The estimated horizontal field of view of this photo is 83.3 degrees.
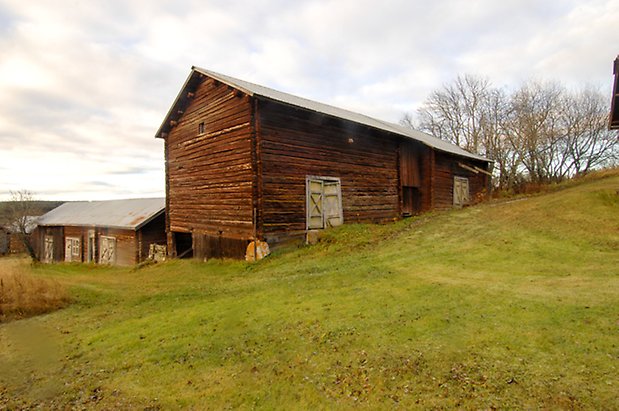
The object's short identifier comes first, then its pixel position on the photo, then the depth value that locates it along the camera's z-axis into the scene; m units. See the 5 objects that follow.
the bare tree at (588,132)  36.84
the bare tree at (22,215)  32.97
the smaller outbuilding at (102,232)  23.09
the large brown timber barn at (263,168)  14.30
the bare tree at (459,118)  43.47
